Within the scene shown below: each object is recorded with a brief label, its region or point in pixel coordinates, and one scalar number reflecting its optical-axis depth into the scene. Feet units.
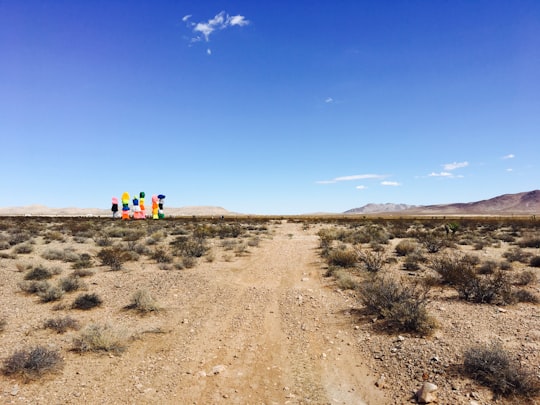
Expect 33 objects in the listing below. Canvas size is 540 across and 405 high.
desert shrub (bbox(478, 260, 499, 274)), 40.63
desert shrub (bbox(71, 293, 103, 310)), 28.94
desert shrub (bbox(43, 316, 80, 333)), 23.85
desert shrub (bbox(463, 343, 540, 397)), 15.37
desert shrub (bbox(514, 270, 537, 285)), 35.78
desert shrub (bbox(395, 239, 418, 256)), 56.29
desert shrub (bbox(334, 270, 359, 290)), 35.25
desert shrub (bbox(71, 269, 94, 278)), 40.16
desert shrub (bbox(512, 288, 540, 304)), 29.22
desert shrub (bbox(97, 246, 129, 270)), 44.52
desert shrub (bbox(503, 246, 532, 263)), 49.39
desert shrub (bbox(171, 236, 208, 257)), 55.77
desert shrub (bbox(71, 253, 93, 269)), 45.06
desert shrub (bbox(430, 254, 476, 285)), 33.20
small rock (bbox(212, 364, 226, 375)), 18.67
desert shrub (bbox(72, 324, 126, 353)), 20.85
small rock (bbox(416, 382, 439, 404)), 15.40
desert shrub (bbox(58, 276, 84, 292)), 33.33
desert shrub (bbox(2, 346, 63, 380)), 17.57
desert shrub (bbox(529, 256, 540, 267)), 45.68
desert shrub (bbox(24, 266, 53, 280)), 38.26
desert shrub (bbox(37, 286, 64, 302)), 30.49
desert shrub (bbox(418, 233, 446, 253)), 59.21
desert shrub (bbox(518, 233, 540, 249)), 65.57
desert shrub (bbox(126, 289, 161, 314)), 28.54
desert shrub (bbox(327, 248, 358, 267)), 46.03
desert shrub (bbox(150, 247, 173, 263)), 49.90
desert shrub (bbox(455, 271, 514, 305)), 29.04
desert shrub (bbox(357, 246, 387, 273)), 42.18
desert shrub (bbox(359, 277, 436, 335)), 22.90
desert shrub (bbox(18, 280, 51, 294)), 32.32
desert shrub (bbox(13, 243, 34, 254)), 57.00
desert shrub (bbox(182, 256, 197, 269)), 47.24
